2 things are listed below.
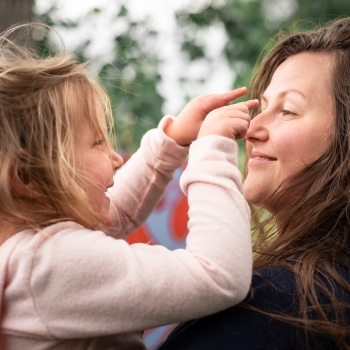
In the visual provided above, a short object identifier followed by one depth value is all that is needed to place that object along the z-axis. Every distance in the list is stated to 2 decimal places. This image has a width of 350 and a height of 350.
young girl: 0.64
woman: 0.67
